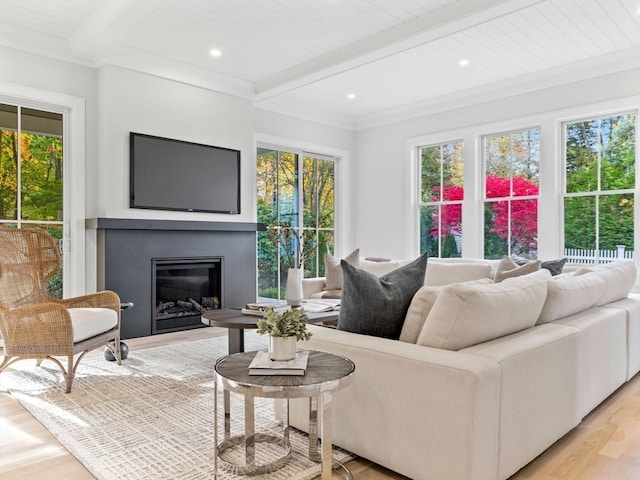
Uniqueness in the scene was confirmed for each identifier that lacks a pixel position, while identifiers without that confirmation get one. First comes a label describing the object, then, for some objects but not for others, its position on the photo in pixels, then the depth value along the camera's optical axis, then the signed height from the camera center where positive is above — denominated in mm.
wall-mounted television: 4656 +623
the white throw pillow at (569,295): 2354 -320
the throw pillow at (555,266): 3852 -257
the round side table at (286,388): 1565 -514
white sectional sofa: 1627 -608
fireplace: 4465 -221
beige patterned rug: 1998 -977
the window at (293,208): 6145 +372
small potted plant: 1771 -366
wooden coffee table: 2965 -566
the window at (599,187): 4699 +485
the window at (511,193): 5379 +491
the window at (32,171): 4211 +585
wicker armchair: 2975 -523
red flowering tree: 5387 +290
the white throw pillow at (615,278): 2953 -289
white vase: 3584 -412
